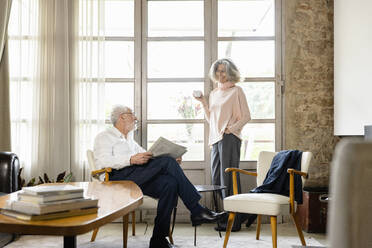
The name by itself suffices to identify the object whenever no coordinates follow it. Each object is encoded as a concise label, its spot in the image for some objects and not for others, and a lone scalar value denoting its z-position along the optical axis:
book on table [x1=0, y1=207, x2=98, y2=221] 1.79
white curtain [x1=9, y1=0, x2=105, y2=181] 4.76
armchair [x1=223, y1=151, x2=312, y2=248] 3.35
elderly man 3.48
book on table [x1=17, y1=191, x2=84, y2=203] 1.80
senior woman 4.52
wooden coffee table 1.70
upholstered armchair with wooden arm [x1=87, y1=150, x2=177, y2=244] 3.69
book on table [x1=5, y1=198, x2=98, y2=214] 1.80
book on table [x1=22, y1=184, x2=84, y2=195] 1.80
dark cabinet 4.27
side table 3.84
